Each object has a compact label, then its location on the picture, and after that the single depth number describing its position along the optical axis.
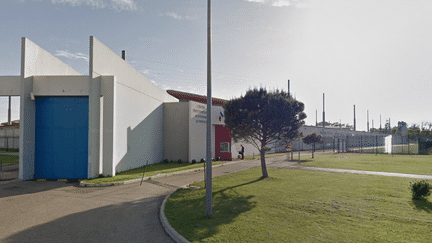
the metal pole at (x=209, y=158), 7.40
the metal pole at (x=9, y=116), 39.54
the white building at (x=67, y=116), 14.62
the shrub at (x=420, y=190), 9.31
